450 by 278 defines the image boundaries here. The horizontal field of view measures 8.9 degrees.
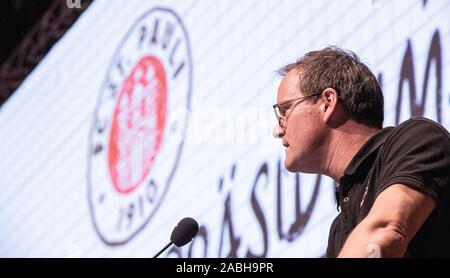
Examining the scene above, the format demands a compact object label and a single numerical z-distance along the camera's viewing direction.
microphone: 5.37
